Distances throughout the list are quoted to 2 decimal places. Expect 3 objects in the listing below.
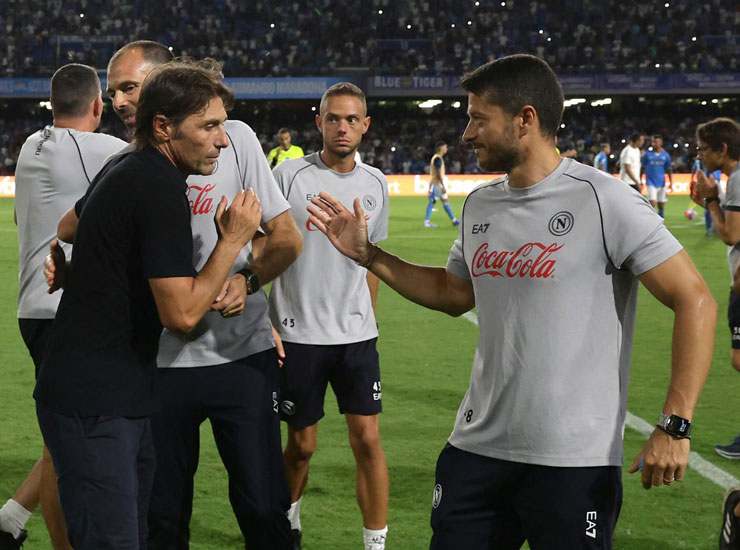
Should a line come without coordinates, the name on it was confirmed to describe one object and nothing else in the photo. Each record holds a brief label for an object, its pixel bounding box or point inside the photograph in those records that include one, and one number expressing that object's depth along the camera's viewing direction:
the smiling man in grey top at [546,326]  3.15
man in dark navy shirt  3.08
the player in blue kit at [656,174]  25.09
